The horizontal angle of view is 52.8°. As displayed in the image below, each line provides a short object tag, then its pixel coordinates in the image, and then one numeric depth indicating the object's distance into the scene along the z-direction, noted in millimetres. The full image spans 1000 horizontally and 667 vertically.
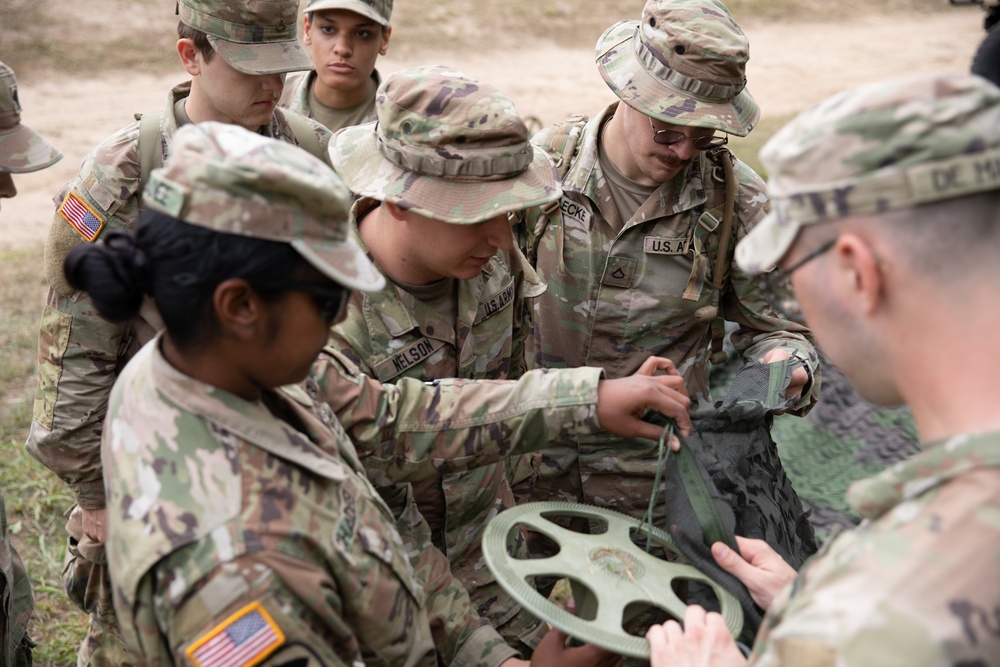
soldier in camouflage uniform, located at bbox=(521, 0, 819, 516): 3430
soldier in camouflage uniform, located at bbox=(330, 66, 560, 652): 2688
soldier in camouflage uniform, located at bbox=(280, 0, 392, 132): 5043
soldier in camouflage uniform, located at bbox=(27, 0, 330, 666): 3238
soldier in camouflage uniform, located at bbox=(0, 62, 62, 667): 3133
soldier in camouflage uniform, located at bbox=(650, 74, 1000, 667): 1528
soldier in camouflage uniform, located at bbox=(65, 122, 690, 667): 1792
